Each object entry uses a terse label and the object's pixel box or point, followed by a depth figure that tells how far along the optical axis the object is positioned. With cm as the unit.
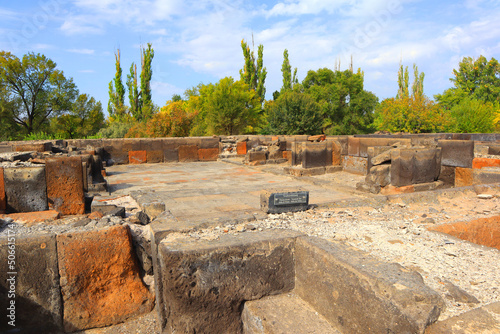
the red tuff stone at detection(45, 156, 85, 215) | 418
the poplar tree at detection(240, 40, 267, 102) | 4031
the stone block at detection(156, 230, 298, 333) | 243
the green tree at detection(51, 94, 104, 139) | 2928
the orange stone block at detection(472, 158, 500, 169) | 618
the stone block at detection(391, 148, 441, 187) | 560
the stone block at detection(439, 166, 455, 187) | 618
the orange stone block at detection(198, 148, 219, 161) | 1145
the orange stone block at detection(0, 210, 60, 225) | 347
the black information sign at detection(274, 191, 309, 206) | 377
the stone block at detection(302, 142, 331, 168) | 791
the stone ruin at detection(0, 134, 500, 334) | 194
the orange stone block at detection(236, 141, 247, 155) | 1183
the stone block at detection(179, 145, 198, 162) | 1116
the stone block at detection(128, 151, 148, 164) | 1063
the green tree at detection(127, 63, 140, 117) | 3795
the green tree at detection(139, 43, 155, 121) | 3794
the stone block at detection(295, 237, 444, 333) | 177
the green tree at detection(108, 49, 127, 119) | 3962
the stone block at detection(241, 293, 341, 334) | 215
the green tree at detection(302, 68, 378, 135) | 3203
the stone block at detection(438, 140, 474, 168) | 629
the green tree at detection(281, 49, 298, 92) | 4250
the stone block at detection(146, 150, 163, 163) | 1080
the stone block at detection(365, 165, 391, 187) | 577
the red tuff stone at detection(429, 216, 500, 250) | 342
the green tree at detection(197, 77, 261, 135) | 2762
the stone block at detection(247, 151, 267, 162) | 968
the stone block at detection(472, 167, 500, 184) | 526
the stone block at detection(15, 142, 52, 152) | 737
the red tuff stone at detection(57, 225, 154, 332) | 289
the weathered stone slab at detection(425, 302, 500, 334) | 166
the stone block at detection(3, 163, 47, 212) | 392
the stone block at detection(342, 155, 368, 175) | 789
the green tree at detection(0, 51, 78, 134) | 2674
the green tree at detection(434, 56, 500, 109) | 3234
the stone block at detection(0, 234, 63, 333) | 275
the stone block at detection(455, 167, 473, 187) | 583
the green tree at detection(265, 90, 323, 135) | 2320
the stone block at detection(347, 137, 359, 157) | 828
